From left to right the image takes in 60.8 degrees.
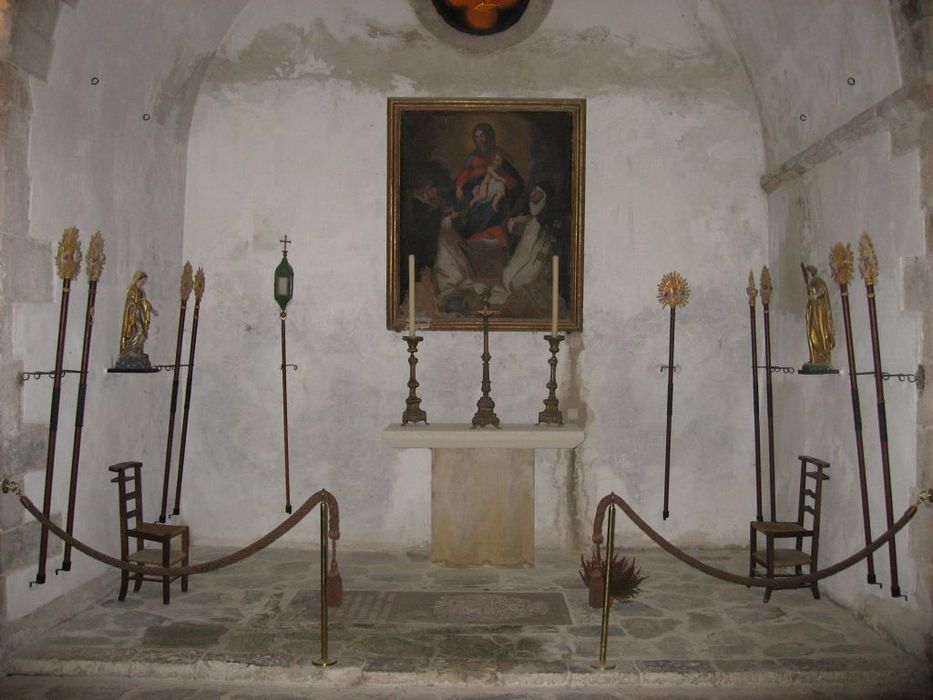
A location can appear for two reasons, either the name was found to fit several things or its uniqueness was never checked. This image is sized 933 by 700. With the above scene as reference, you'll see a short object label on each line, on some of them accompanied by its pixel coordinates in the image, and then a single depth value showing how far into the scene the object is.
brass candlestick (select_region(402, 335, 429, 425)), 5.67
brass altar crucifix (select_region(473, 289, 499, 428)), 5.66
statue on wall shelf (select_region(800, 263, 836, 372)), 4.89
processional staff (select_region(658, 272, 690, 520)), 5.90
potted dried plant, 4.54
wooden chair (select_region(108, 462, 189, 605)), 4.77
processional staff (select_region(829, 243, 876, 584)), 4.41
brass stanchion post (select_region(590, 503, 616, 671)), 3.84
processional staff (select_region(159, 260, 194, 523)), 5.39
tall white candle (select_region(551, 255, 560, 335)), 5.55
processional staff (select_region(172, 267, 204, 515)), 5.57
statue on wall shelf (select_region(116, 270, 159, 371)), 5.13
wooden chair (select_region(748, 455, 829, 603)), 4.75
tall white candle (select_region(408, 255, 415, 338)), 5.57
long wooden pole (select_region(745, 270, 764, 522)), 5.59
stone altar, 5.61
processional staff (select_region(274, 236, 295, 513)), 6.06
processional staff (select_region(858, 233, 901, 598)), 4.17
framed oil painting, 6.27
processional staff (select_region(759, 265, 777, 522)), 5.51
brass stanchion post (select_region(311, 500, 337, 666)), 3.84
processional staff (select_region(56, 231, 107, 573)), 4.46
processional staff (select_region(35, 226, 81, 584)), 4.28
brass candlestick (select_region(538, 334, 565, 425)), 5.70
